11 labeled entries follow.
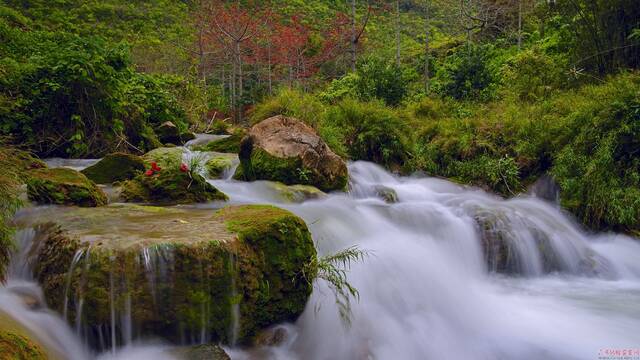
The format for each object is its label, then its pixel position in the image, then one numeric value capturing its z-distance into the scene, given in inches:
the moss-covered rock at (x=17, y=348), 104.2
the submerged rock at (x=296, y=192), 296.5
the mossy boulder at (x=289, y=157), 322.0
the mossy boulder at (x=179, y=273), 141.4
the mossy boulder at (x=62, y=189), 215.5
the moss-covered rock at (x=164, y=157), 329.4
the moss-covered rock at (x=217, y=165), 351.3
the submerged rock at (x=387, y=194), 346.3
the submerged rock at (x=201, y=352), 139.0
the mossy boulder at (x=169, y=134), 476.7
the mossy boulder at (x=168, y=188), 254.5
